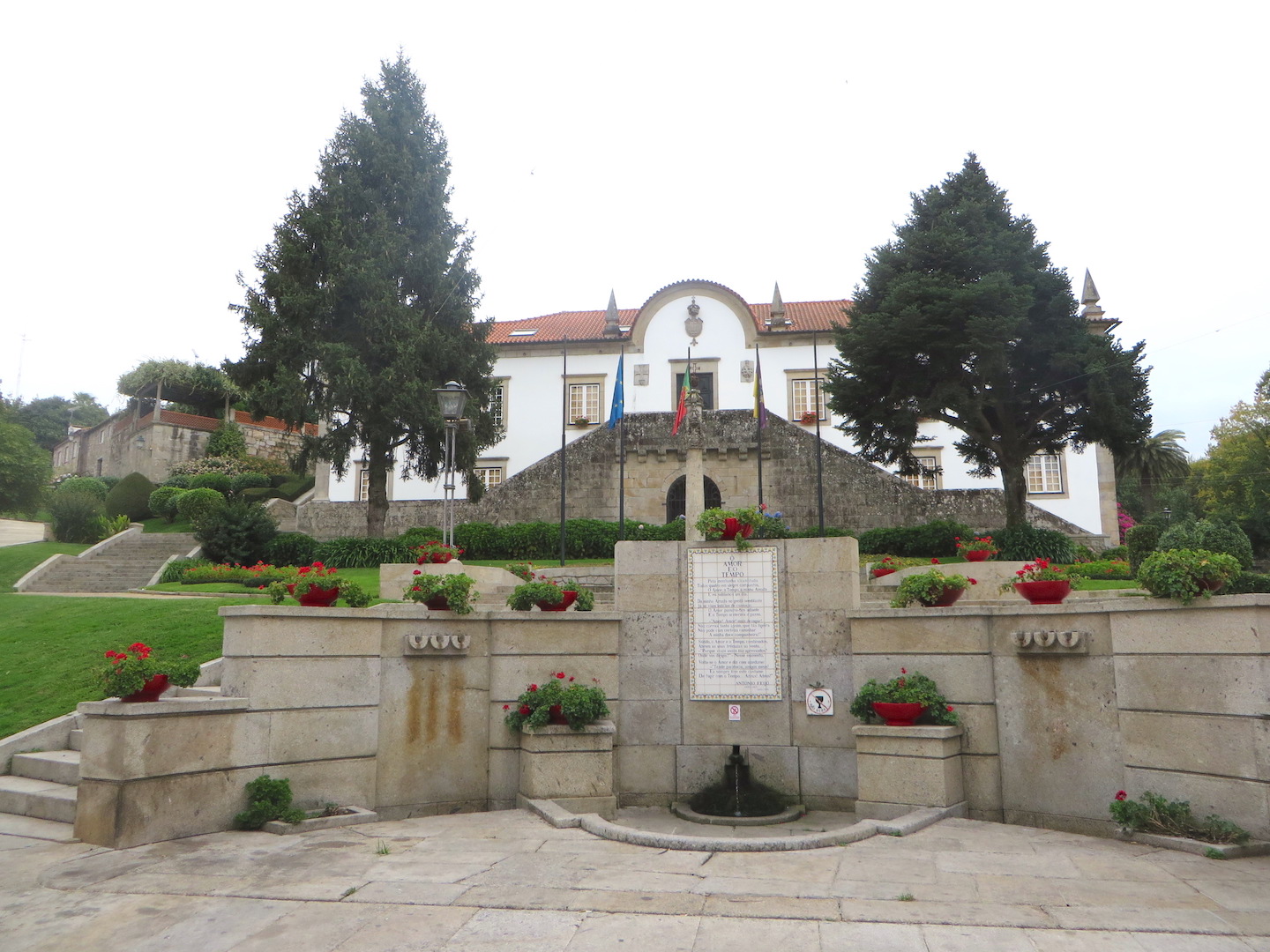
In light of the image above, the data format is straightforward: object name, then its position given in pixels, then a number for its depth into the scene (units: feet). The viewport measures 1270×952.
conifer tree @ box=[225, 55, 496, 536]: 77.51
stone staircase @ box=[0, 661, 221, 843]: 26.86
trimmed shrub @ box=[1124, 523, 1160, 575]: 60.95
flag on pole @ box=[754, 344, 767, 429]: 69.97
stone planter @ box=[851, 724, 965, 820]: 29.27
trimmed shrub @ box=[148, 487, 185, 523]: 110.32
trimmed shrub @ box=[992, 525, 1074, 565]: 64.95
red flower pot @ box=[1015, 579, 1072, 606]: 30.37
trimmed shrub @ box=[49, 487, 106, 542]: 90.89
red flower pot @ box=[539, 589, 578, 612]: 34.53
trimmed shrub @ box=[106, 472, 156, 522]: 114.42
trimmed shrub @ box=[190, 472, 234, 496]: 118.73
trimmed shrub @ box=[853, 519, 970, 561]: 71.46
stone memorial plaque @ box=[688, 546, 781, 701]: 34.35
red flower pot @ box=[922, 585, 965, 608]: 32.55
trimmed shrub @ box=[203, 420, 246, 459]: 137.18
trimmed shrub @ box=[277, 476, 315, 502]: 122.93
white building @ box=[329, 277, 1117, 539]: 112.47
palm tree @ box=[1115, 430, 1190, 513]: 164.66
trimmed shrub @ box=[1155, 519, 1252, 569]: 49.55
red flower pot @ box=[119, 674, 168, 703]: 26.53
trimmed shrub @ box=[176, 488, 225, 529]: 100.84
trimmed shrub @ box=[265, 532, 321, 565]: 75.66
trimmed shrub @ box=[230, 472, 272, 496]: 119.03
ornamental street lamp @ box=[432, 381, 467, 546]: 50.60
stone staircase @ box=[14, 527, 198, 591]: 69.77
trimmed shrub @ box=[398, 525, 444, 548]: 74.18
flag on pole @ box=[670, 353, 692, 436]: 75.43
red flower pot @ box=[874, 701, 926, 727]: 30.12
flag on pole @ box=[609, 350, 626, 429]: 63.52
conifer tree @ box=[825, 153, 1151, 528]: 70.54
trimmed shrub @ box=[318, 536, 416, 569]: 74.33
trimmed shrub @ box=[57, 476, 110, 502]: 122.28
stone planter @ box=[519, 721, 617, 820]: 30.96
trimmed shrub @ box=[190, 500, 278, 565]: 74.84
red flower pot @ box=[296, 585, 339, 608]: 31.32
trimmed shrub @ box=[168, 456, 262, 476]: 131.34
